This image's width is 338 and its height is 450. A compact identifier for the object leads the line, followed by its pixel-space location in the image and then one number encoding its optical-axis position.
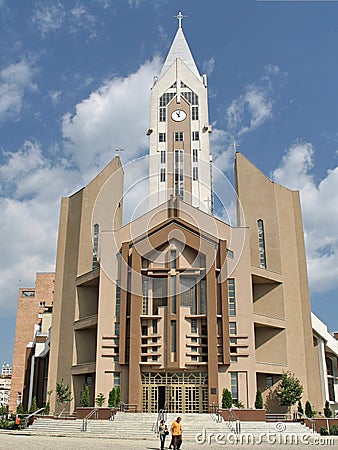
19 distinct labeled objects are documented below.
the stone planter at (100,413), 31.61
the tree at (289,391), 36.53
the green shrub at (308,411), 34.72
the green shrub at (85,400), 34.59
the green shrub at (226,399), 33.06
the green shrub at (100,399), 34.91
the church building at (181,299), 35.41
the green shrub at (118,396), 34.24
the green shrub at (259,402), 33.72
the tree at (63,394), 38.97
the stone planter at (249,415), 31.31
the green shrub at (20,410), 36.67
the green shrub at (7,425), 31.34
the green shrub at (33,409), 34.91
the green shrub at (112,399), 34.03
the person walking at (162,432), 19.31
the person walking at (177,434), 18.34
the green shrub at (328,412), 35.53
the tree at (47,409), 35.56
